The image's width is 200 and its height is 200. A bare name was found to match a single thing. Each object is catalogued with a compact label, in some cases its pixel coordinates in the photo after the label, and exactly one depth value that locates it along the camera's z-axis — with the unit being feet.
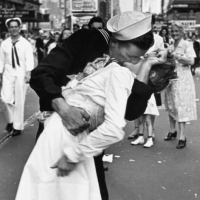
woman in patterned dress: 21.98
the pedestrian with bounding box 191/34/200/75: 69.33
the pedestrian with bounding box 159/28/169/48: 45.98
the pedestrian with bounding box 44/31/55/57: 62.33
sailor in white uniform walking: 25.07
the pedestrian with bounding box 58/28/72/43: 29.03
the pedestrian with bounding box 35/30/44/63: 76.27
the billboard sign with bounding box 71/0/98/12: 109.69
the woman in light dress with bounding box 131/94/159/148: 22.34
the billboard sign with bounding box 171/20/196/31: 163.12
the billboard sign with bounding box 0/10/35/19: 104.68
